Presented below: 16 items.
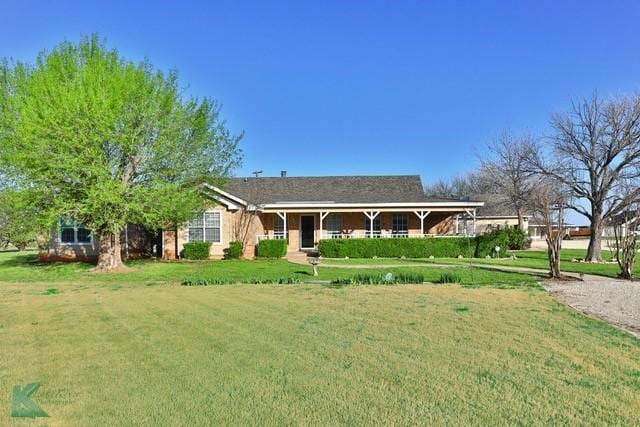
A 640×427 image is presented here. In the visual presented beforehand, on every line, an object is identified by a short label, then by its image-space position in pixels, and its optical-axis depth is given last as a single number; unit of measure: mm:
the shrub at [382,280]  14508
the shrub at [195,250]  24047
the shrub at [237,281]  14863
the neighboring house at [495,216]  43738
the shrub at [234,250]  24062
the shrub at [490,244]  25000
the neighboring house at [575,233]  53747
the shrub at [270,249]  24500
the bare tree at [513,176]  27019
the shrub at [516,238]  29256
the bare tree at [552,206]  15795
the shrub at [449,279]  14680
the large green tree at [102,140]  16641
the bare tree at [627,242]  15922
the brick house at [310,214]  25047
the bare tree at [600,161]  23297
